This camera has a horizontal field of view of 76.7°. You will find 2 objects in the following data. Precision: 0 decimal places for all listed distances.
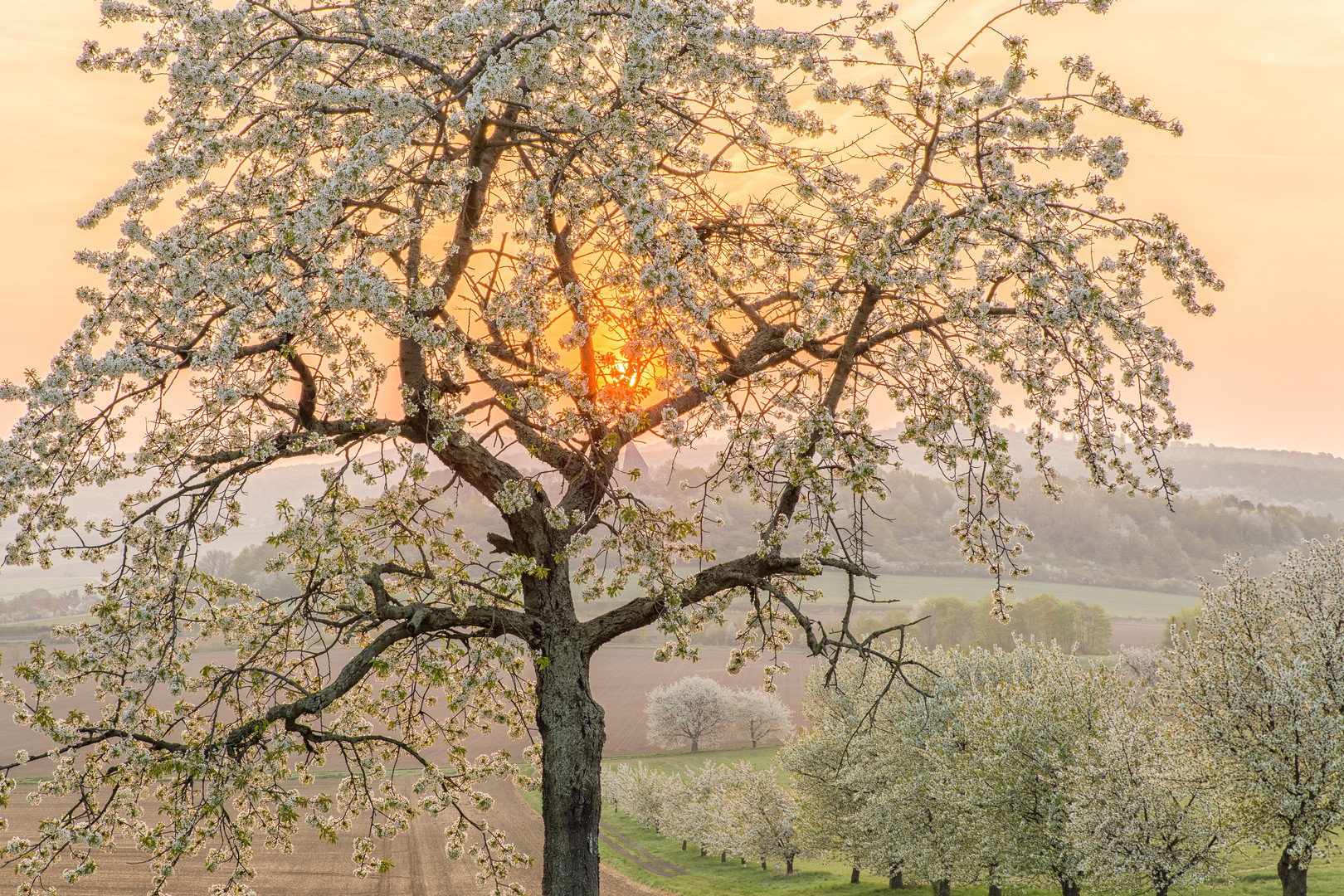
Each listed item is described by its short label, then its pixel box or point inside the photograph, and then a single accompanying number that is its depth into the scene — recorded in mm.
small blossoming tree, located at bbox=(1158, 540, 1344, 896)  26750
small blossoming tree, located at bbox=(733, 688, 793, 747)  86938
